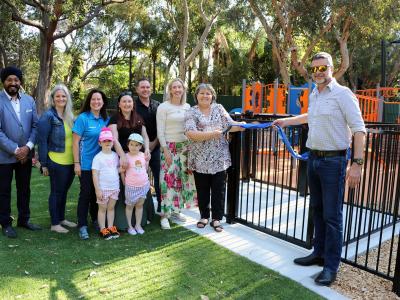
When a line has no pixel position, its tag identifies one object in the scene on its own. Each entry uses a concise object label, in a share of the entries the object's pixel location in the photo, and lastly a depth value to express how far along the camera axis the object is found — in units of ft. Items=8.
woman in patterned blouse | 14.42
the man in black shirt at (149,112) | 15.87
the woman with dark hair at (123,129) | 14.53
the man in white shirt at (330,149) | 10.12
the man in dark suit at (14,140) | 14.34
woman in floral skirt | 15.21
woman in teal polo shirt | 14.39
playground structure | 41.58
